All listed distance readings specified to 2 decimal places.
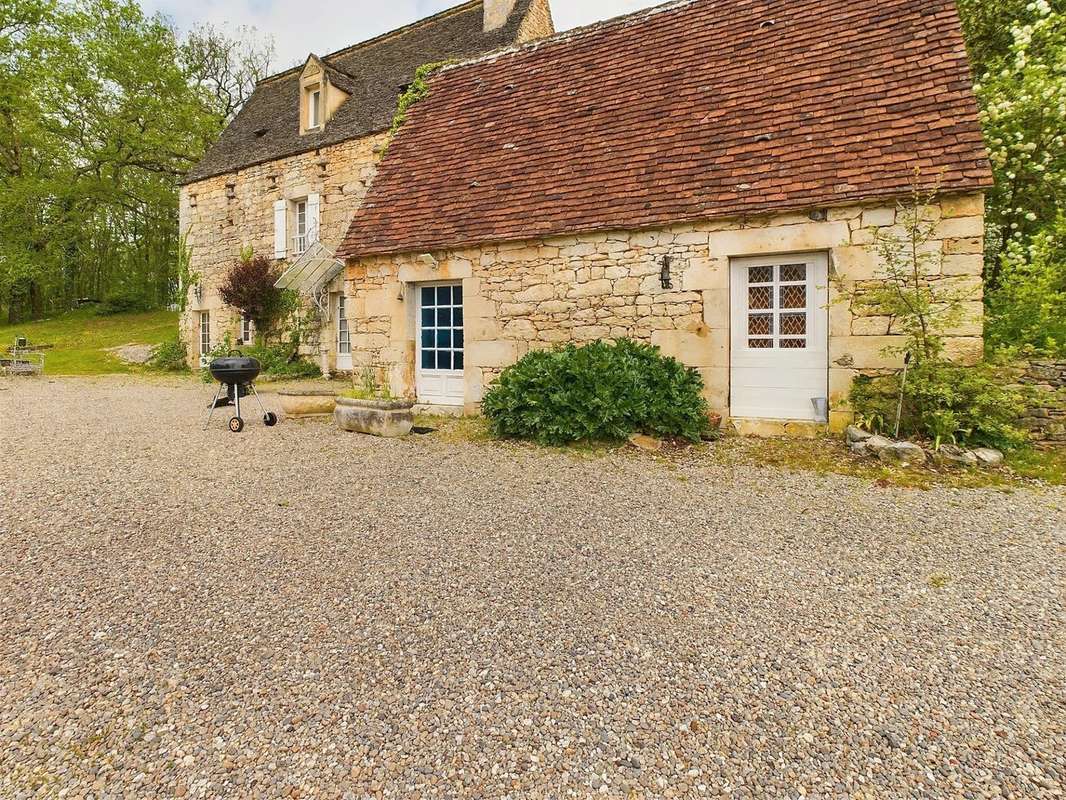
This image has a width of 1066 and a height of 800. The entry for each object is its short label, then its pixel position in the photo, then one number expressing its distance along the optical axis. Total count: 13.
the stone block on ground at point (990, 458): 5.21
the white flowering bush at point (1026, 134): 6.84
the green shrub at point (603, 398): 6.37
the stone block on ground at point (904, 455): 5.38
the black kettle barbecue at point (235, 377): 7.29
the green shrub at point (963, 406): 5.38
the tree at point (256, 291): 15.26
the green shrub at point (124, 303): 25.86
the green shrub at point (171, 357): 17.27
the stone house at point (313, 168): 14.48
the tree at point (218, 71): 25.12
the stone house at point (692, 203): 6.13
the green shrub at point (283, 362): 14.84
